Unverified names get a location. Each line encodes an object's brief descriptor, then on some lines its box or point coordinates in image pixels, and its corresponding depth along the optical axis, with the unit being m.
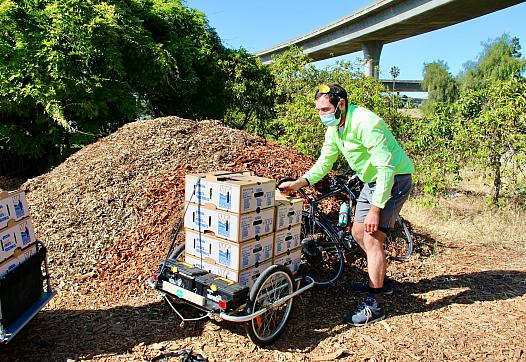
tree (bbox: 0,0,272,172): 7.84
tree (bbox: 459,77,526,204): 6.98
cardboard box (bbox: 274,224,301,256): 3.74
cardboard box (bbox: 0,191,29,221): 3.21
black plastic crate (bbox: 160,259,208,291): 3.33
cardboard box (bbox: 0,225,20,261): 3.10
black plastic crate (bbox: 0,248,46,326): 3.06
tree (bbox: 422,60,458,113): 39.53
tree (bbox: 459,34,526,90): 34.48
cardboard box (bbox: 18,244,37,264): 3.34
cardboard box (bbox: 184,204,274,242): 3.30
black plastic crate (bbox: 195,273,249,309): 3.11
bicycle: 4.63
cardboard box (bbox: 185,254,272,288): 3.39
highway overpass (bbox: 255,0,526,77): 22.80
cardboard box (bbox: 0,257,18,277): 3.09
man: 3.57
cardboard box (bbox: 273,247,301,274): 3.80
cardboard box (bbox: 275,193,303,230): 3.70
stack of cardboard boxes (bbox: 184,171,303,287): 3.31
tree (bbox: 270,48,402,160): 8.91
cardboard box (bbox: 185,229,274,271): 3.35
